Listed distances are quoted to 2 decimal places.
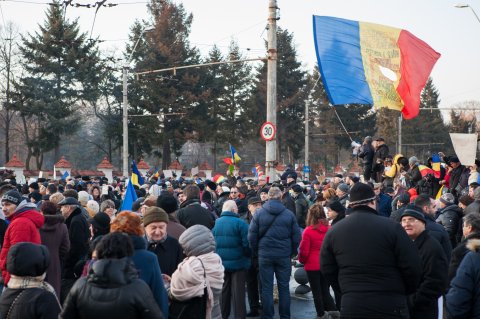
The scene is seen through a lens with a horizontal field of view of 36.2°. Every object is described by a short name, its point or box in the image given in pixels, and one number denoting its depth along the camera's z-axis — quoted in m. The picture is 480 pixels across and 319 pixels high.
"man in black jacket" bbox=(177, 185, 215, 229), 9.87
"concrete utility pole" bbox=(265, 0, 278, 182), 19.62
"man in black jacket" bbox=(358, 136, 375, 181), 16.42
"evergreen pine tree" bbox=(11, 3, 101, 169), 52.97
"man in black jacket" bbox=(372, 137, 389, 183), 16.19
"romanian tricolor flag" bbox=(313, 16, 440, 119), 14.81
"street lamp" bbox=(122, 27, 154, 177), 29.99
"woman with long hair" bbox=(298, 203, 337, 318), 10.27
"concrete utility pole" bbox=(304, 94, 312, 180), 46.81
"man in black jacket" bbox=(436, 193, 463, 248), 10.75
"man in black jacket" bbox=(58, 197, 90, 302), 9.05
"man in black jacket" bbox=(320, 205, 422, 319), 5.64
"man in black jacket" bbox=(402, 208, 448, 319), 6.34
